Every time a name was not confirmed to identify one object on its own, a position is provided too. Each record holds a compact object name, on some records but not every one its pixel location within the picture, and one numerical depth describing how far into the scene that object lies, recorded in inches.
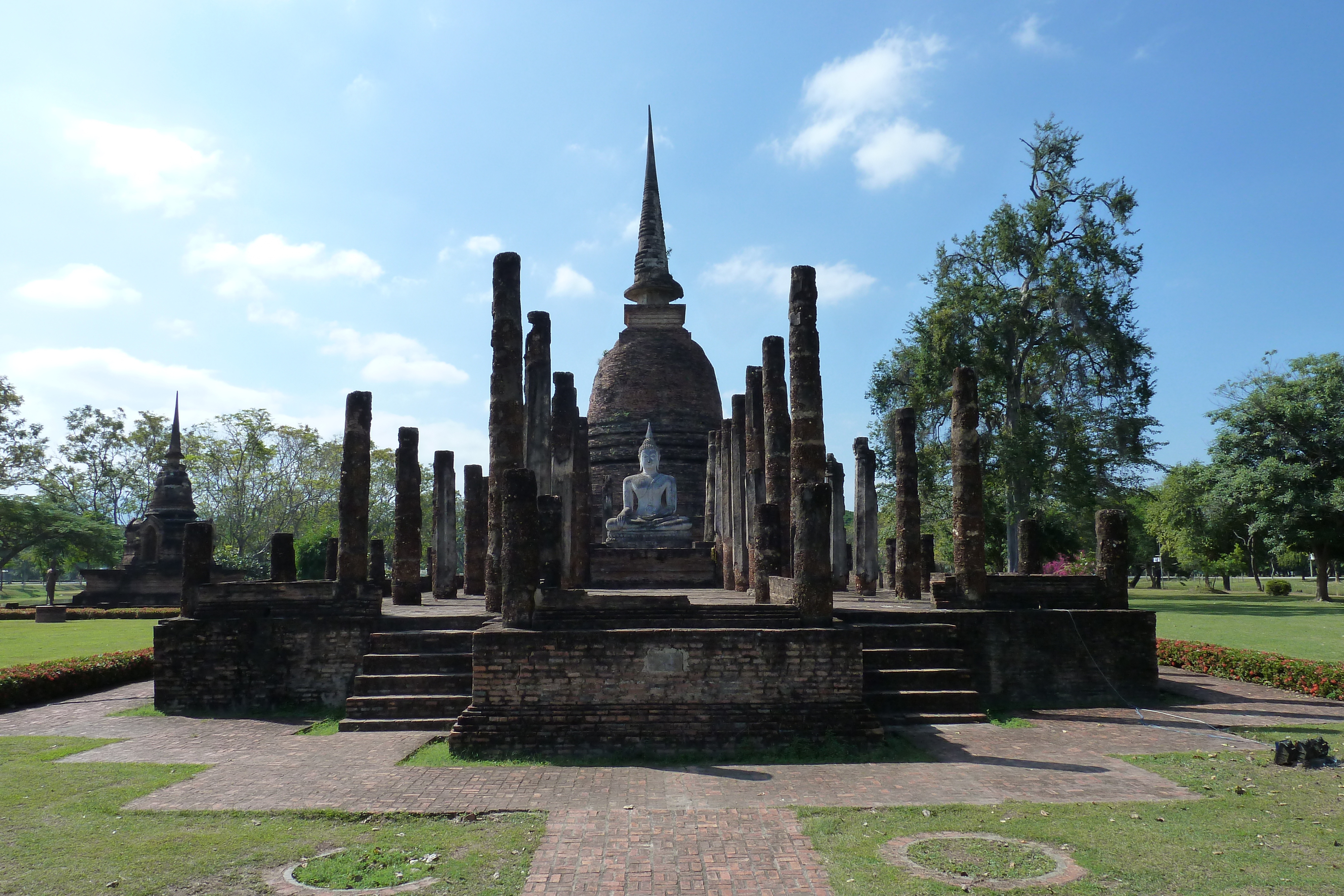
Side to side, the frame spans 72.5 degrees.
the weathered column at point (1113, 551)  500.4
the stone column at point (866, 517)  787.4
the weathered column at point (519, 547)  381.7
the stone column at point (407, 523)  633.0
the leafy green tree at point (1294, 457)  1175.6
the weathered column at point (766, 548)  515.8
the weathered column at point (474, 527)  732.7
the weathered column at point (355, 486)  518.6
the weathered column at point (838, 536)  793.6
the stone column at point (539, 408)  580.1
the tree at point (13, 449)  1686.8
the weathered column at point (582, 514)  772.0
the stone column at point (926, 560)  732.9
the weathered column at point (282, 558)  617.6
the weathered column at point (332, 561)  772.0
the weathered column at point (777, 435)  607.8
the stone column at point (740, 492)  697.0
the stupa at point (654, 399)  1198.9
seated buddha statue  935.7
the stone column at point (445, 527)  740.0
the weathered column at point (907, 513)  671.1
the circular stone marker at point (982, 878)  207.2
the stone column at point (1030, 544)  679.1
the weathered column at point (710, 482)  978.7
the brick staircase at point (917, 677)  405.4
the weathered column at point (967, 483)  497.4
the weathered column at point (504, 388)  510.9
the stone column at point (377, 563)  779.4
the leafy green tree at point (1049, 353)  1139.3
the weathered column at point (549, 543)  436.1
